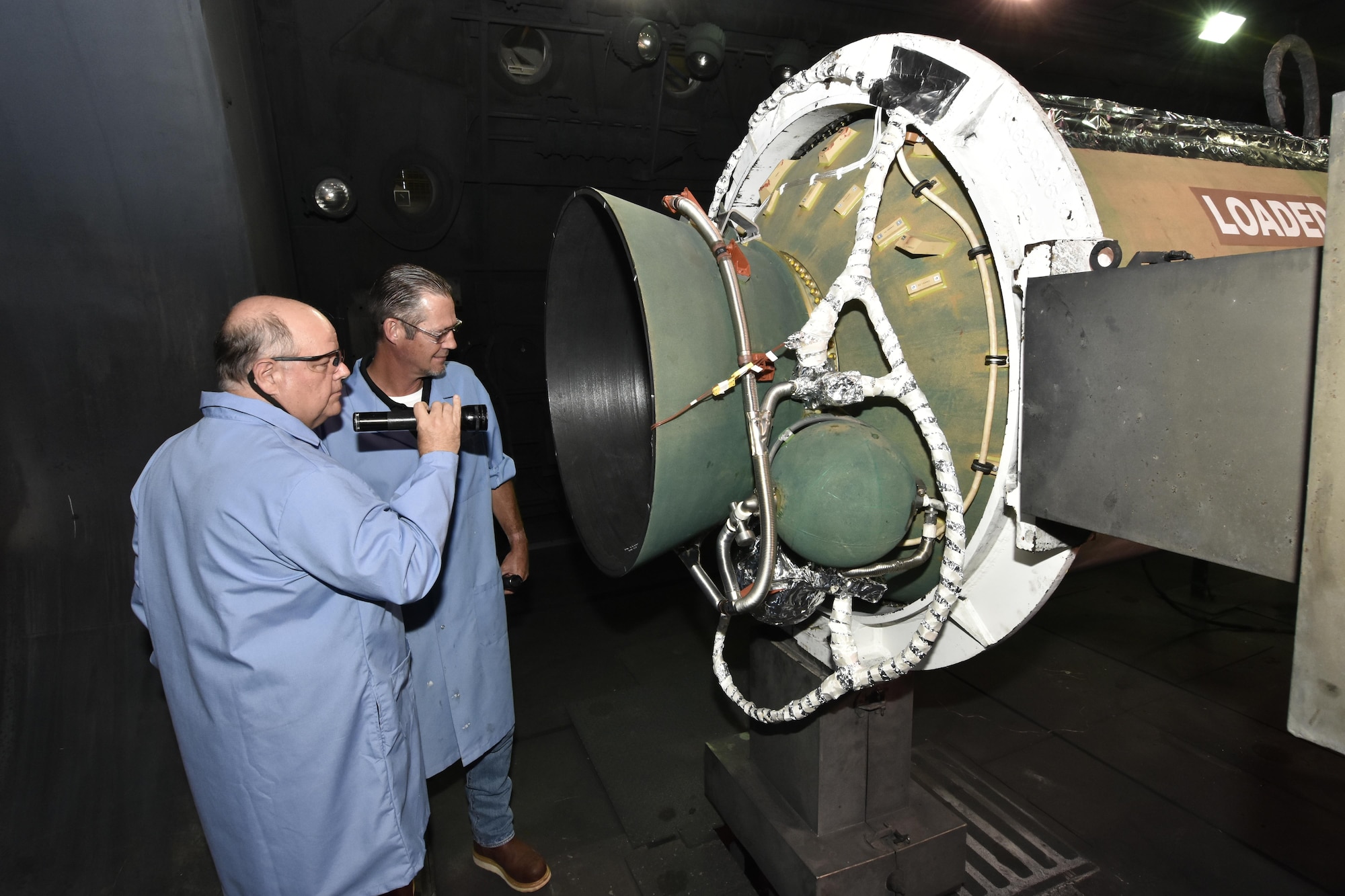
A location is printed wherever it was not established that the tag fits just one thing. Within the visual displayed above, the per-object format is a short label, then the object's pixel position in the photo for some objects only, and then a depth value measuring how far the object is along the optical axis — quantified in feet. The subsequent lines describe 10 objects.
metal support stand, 5.22
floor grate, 6.44
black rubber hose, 6.69
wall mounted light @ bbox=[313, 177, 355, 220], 9.77
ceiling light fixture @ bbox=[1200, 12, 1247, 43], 11.07
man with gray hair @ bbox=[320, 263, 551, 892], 5.76
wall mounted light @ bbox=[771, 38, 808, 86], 10.46
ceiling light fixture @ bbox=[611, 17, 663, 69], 9.77
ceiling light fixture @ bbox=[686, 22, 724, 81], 9.86
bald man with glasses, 4.09
